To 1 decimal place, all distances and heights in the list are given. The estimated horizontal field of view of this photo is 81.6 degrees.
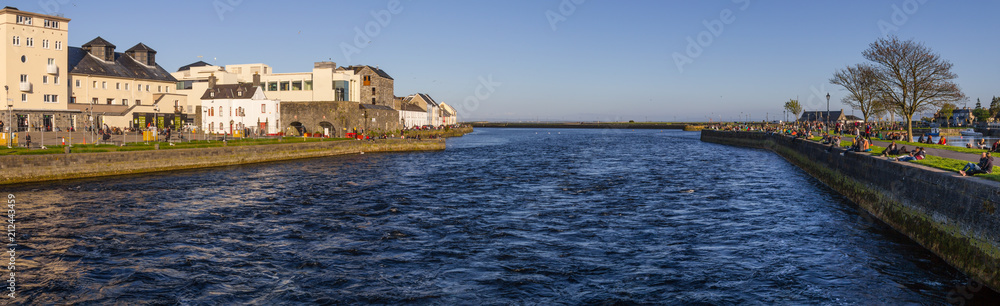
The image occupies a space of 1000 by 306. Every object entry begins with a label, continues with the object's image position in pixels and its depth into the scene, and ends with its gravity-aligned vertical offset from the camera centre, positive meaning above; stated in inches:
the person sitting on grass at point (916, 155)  964.1 -38.8
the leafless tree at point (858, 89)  2849.4 +221.1
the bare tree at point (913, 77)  1931.6 +188.0
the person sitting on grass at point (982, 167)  710.5 -44.3
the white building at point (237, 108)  3228.3 +141.0
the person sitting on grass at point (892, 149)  1113.4 -32.9
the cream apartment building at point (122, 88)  3137.3 +270.9
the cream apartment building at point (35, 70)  2662.4 +307.7
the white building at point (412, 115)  5240.7 +166.2
